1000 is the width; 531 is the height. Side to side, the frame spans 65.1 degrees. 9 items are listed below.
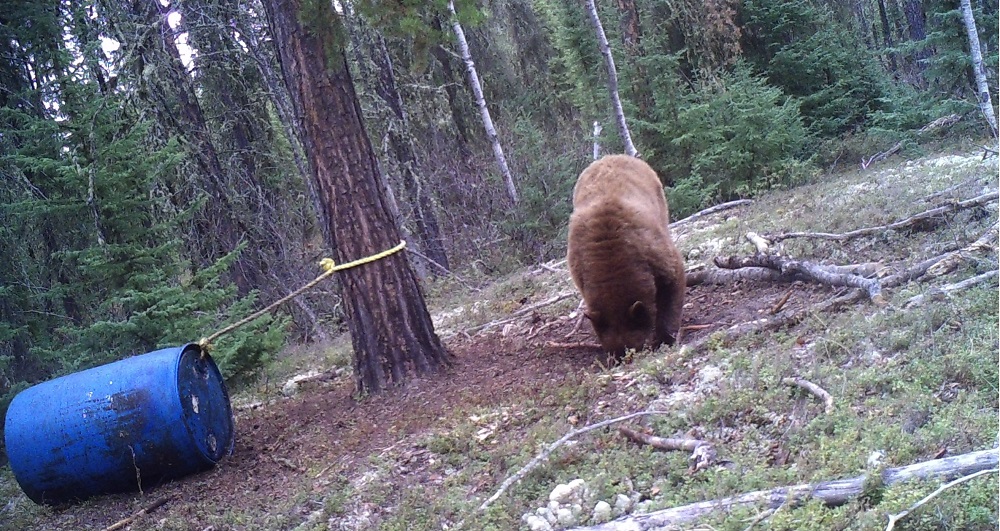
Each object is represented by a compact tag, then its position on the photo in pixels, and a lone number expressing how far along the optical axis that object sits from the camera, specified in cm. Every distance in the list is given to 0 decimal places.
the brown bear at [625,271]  634
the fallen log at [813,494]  299
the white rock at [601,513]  367
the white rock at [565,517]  377
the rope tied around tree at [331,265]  651
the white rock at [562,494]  398
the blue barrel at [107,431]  571
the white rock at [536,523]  379
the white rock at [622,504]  371
